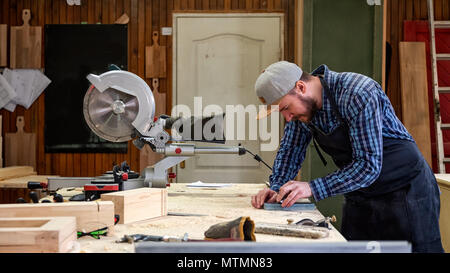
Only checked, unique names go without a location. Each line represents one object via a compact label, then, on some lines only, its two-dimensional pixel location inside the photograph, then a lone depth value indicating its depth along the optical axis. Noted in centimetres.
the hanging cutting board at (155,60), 477
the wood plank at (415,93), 432
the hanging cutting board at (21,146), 484
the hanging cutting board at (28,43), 483
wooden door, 474
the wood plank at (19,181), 398
